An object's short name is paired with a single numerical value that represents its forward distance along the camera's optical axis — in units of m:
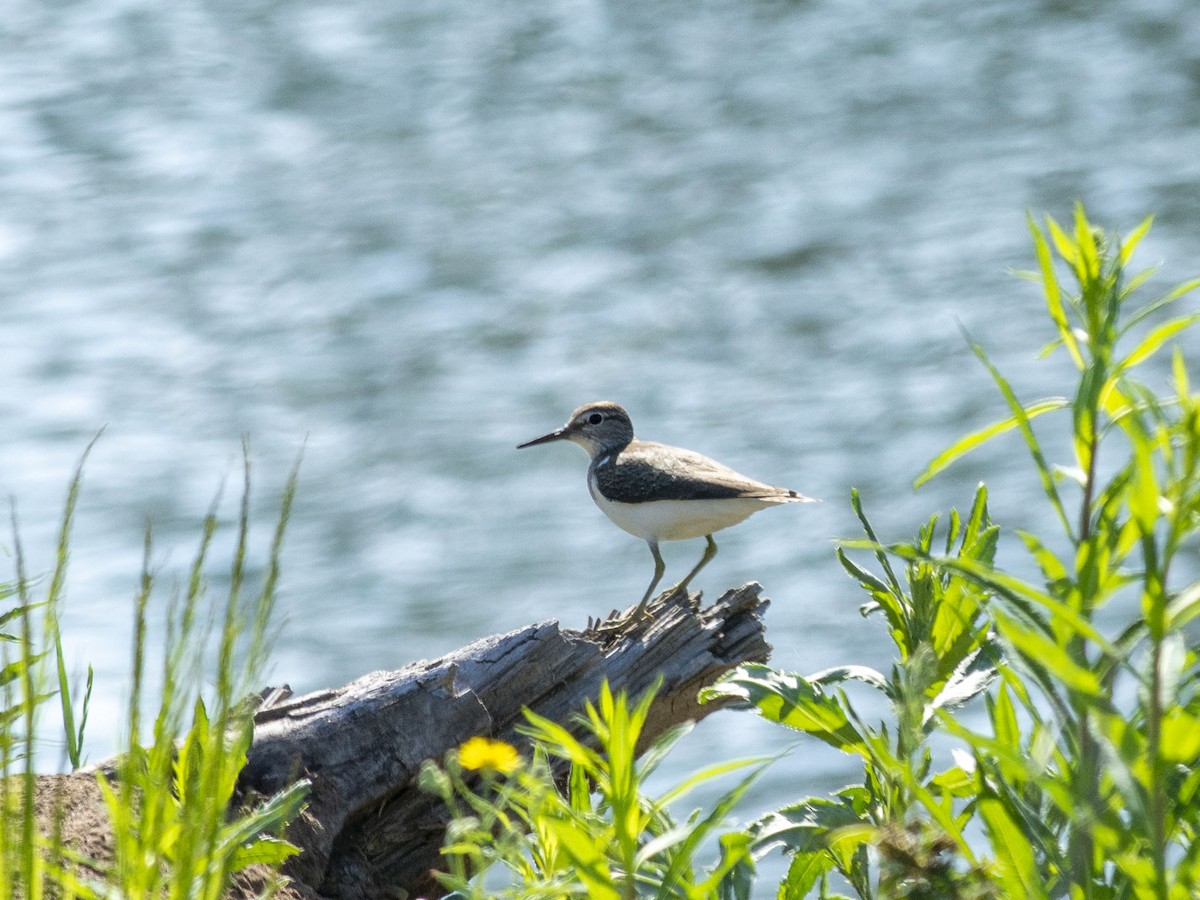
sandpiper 11.87
